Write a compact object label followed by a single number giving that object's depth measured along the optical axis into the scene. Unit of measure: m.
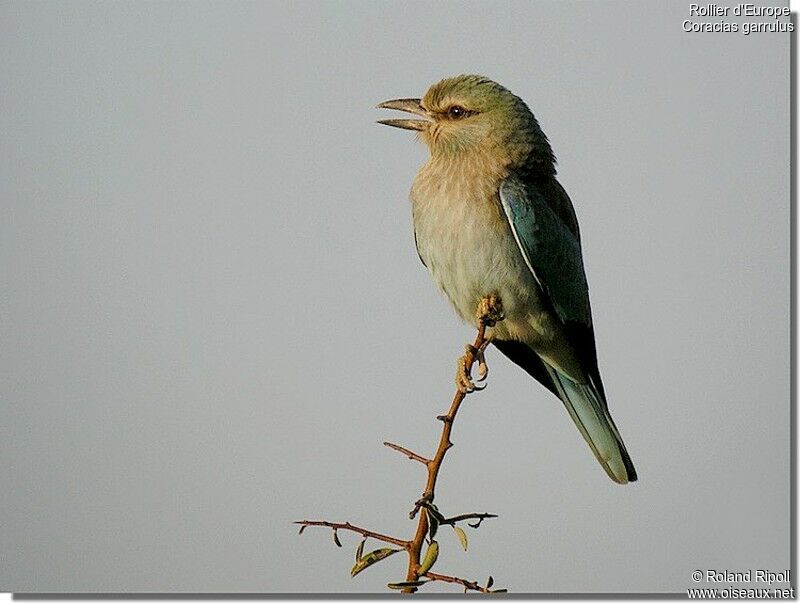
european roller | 8.27
